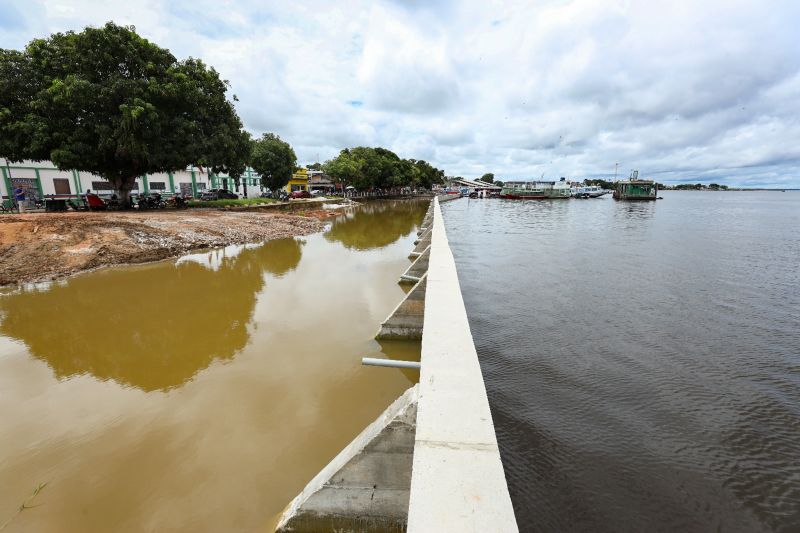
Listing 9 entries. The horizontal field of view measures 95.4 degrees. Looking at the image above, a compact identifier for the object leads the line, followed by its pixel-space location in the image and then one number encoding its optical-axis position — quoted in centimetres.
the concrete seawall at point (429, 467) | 225
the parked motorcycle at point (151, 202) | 3033
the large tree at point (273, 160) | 5006
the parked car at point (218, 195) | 4531
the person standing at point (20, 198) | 2603
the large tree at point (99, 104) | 2308
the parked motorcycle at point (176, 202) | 3294
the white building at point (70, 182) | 3362
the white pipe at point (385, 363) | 512
